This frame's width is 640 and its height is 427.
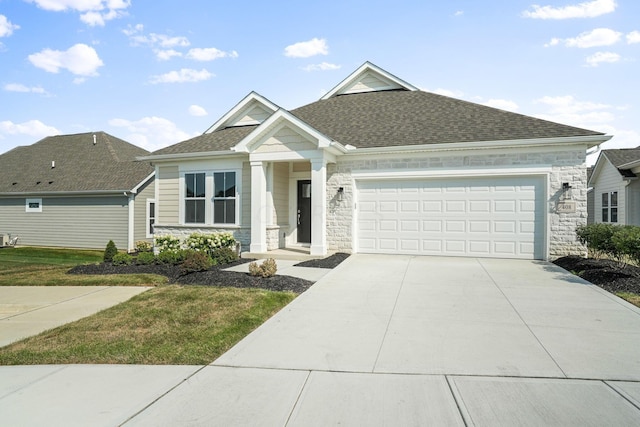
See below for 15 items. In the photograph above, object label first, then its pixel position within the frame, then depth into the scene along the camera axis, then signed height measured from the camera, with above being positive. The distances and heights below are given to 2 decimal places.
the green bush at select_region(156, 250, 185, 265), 11.16 -1.33
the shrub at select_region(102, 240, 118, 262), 12.15 -1.29
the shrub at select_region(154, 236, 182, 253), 13.51 -1.09
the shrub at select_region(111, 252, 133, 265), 11.31 -1.40
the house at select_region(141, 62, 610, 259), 11.05 +0.97
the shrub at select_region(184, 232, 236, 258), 12.55 -0.97
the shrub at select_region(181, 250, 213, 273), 9.83 -1.29
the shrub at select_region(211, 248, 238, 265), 11.34 -1.31
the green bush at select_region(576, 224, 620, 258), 8.94 -0.58
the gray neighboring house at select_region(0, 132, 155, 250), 18.81 +0.78
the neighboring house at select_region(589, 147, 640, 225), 16.77 +1.26
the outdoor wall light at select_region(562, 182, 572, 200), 10.77 +0.61
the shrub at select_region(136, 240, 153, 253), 14.92 -1.35
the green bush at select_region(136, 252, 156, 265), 11.38 -1.38
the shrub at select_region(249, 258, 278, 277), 8.64 -1.28
